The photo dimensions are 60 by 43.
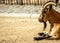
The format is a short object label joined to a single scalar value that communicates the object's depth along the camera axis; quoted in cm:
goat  747
